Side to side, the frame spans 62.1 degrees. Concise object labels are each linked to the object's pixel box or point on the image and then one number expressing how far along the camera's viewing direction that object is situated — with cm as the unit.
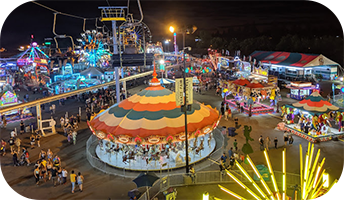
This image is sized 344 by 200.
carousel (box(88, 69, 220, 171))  1639
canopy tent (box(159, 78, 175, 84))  3658
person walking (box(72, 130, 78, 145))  2073
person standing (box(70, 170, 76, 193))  1402
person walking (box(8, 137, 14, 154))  1938
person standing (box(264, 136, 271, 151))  1896
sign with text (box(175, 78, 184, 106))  1443
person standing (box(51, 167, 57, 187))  1487
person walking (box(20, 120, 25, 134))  2379
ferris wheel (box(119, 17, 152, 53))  4442
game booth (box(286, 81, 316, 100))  3331
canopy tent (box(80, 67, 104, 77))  4231
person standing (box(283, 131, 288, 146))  1934
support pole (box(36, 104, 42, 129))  2328
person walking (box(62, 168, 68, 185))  1485
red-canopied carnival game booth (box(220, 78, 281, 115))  2808
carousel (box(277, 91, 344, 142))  2064
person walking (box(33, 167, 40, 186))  1474
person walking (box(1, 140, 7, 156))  1912
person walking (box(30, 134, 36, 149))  2033
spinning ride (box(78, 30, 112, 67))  5034
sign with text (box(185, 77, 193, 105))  1473
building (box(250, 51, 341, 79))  4356
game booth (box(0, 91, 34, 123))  2771
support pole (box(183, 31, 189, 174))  1382
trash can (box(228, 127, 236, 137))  2166
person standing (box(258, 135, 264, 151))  1895
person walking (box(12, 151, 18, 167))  1720
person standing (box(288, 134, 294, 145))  1941
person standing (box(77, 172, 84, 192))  1404
